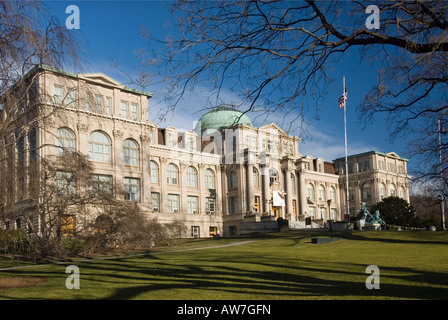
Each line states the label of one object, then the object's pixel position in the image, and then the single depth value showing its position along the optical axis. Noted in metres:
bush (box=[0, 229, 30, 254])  16.19
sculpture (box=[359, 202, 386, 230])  50.38
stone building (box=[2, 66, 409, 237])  52.84
